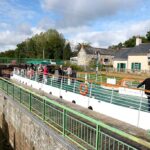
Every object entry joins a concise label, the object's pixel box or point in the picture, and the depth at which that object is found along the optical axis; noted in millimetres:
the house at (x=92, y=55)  39064
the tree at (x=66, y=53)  46593
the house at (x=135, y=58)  28370
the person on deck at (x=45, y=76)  11192
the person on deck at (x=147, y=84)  5664
